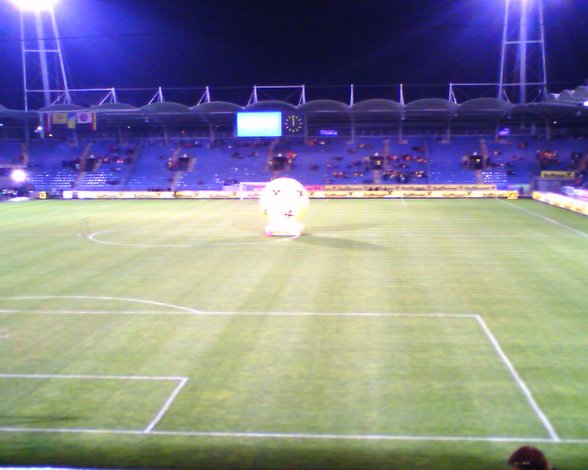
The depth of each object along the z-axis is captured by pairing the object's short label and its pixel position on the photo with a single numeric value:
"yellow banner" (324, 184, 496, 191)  51.28
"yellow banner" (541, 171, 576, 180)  51.50
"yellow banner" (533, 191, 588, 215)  35.47
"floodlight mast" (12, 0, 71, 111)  50.62
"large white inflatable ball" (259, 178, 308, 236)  24.95
